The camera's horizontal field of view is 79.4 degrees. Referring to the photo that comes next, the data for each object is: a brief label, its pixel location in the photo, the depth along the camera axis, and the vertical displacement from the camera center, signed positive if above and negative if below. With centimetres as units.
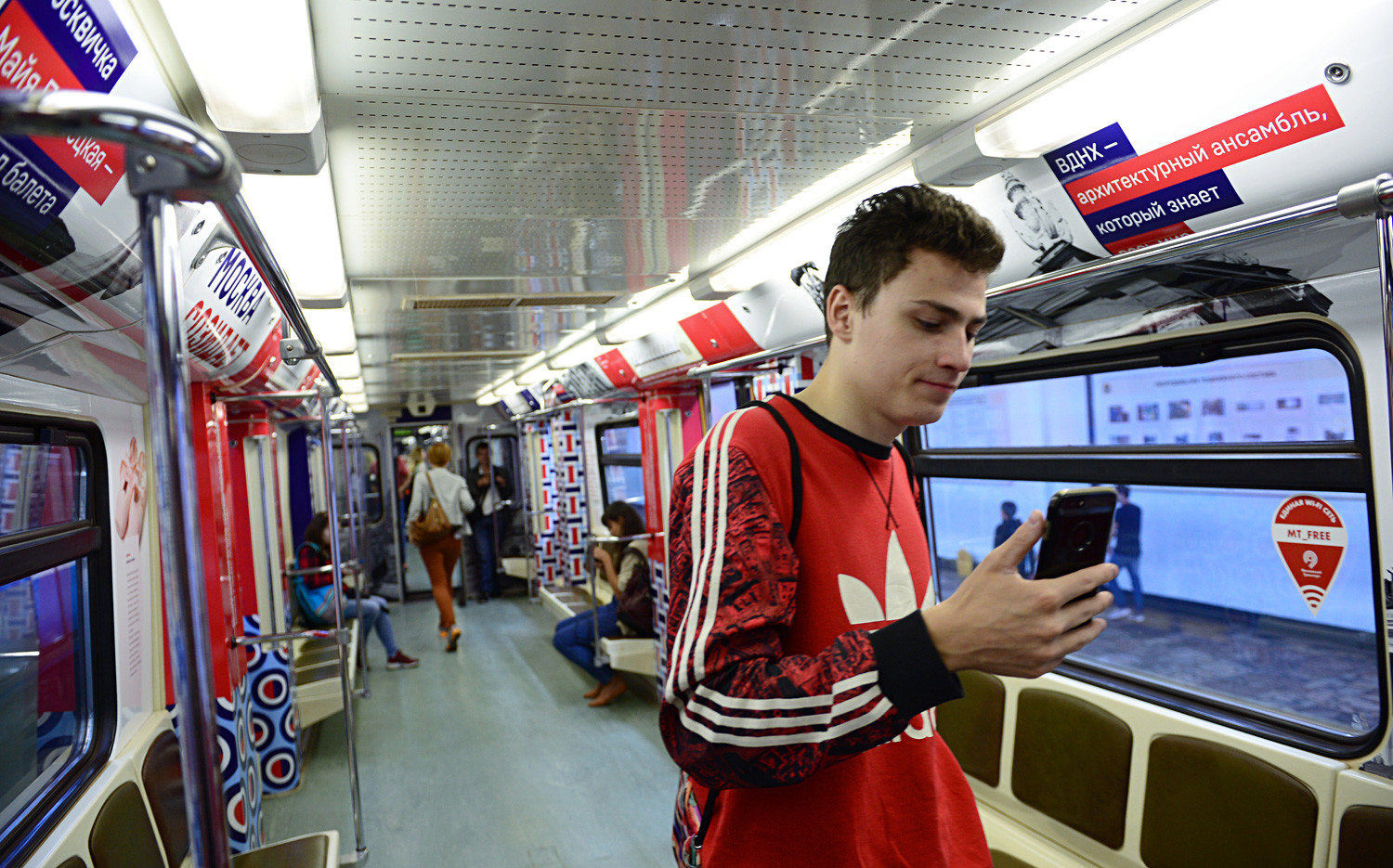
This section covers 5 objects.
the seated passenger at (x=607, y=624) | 618 -134
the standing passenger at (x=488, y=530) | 1080 -94
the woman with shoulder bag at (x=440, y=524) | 817 -62
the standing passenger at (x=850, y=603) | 83 -19
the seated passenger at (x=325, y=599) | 690 -107
